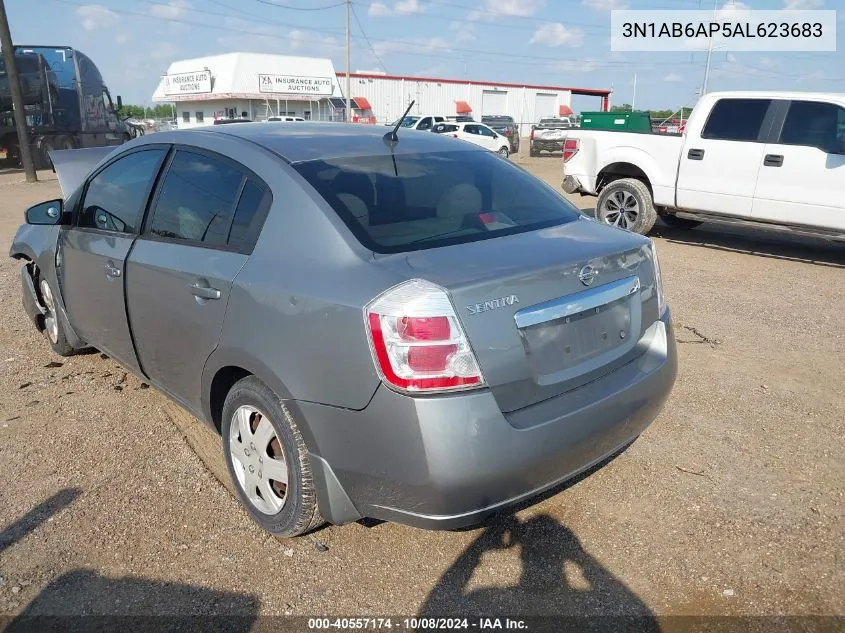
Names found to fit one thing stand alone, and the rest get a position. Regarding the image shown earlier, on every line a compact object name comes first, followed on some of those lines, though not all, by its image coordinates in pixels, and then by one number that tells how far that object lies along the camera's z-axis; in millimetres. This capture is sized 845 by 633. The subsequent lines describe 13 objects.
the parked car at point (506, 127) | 34281
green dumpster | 24575
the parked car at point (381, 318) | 2229
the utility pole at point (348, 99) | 41844
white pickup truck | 7758
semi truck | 23703
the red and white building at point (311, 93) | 45594
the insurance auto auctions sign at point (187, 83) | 48875
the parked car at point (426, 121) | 30445
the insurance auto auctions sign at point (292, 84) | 44825
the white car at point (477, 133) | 27862
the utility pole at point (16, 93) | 19234
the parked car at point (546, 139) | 32438
